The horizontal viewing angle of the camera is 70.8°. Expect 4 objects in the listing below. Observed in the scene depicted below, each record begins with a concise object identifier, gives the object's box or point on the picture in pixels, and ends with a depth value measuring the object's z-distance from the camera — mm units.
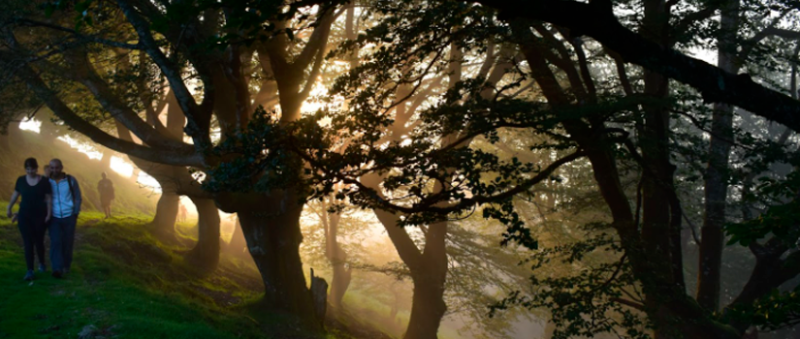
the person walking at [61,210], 10281
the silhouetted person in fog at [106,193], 22641
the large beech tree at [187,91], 10703
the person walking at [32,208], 9984
